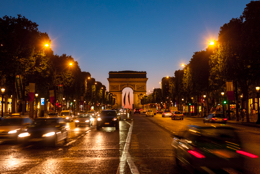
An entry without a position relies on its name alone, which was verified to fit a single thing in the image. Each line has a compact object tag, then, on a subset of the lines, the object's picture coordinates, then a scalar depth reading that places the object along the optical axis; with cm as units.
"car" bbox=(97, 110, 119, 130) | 2759
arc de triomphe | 15325
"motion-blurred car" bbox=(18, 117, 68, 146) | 1513
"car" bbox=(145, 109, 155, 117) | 7589
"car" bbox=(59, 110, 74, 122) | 4375
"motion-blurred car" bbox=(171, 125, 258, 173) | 689
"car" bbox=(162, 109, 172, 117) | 6788
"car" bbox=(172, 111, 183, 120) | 5181
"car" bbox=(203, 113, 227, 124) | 3198
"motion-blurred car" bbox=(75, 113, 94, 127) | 3450
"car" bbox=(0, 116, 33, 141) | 1675
